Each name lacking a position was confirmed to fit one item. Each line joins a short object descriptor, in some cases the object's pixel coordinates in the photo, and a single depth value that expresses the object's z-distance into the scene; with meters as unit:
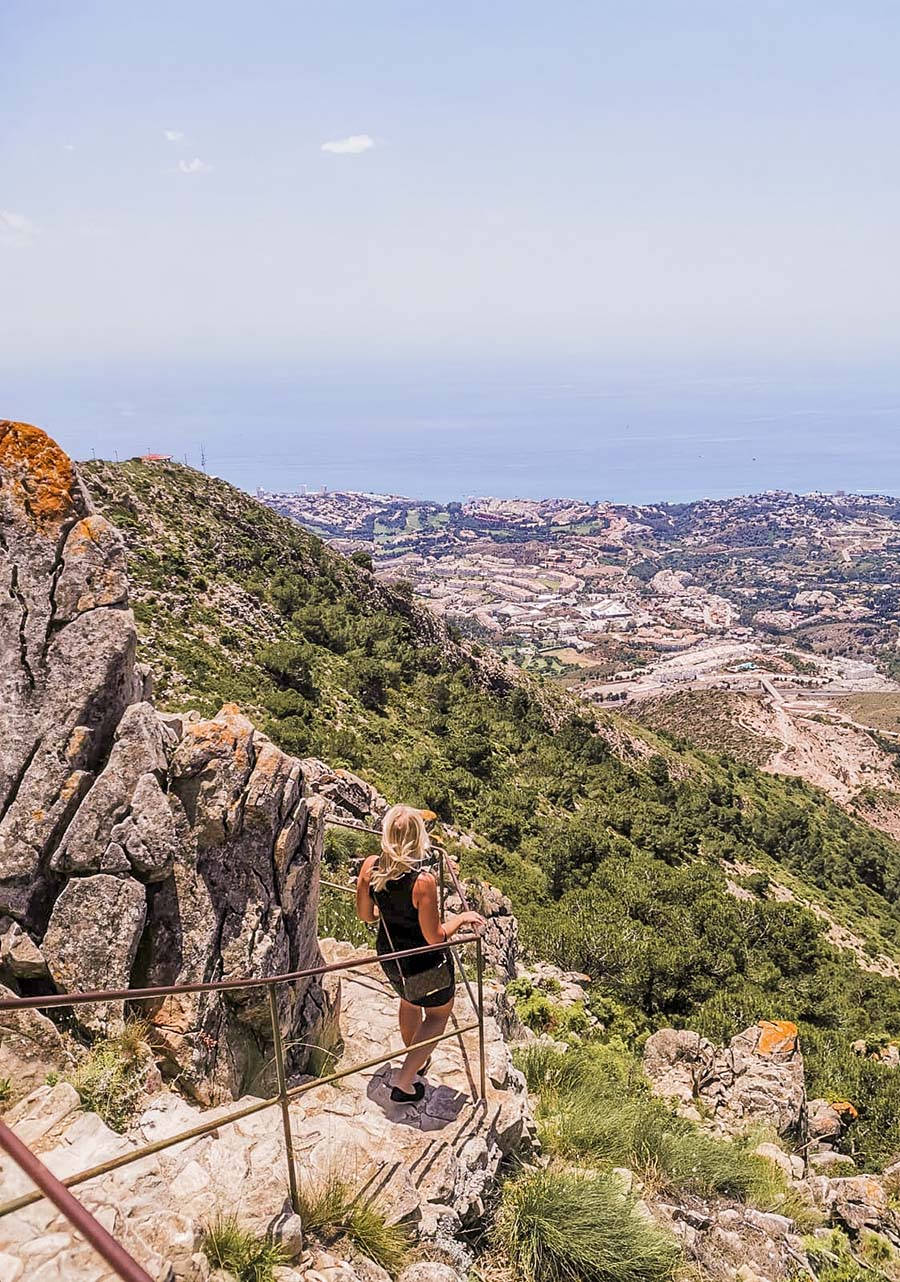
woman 5.37
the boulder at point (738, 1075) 10.53
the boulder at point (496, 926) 12.51
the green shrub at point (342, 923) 9.85
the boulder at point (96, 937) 5.46
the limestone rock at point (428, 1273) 4.19
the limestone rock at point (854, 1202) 7.60
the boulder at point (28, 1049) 4.88
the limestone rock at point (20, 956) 5.36
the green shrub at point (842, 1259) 6.29
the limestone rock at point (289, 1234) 3.94
